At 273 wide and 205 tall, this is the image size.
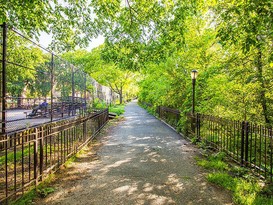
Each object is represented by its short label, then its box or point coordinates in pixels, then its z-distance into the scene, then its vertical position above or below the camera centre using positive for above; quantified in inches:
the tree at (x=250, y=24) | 161.6 +69.5
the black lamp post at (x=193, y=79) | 324.6 +33.8
